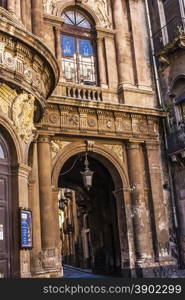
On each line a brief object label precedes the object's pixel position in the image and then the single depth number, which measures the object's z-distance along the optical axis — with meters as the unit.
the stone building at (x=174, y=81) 15.69
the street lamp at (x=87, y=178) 13.60
